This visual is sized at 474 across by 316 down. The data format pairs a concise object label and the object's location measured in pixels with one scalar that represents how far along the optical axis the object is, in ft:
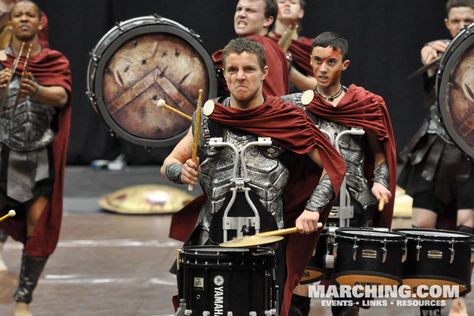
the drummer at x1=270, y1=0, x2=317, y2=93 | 42.36
